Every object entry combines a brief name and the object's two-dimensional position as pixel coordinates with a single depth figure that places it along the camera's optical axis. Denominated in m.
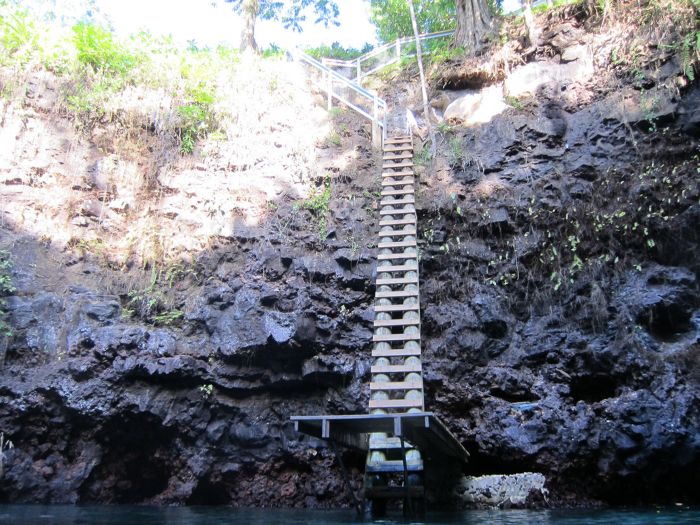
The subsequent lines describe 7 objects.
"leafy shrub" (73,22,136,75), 11.79
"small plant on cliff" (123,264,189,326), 8.89
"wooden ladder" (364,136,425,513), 6.45
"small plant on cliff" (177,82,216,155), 11.30
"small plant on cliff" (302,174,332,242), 9.90
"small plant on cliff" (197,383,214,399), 8.18
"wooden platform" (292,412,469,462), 5.62
